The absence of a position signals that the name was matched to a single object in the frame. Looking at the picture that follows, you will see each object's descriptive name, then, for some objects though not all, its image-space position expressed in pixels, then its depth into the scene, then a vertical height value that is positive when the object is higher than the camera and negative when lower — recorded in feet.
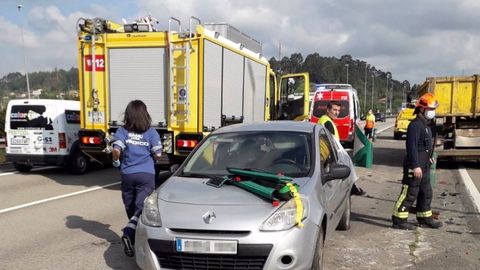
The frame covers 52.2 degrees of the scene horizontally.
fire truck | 30.07 +0.85
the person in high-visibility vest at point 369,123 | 77.66 -4.34
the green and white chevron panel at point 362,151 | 44.86 -5.16
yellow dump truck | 43.21 -1.09
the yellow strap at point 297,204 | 12.95 -2.95
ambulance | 63.77 -1.71
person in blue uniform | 17.21 -2.14
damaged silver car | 12.60 -3.19
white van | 39.24 -3.38
